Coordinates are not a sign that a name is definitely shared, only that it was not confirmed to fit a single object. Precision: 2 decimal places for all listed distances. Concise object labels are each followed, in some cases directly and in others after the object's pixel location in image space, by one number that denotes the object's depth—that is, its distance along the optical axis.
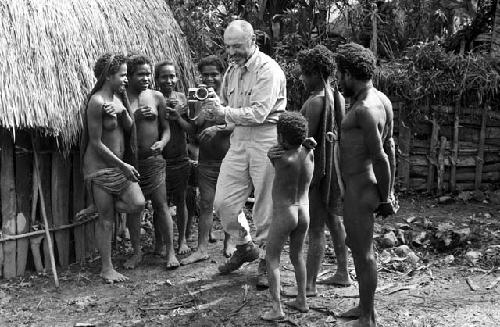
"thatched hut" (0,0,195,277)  5.51
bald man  5.10
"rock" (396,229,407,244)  6.78
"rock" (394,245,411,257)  6.21
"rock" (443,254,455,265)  6.05
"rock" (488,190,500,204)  8.62
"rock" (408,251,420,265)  5.96
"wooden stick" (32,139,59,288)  5.60
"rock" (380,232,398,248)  6.60
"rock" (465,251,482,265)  6.00
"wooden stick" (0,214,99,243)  5.62
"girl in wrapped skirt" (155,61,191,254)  6.02
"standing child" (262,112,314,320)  4.50
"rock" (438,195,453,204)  8.75
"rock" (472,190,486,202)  8.73
